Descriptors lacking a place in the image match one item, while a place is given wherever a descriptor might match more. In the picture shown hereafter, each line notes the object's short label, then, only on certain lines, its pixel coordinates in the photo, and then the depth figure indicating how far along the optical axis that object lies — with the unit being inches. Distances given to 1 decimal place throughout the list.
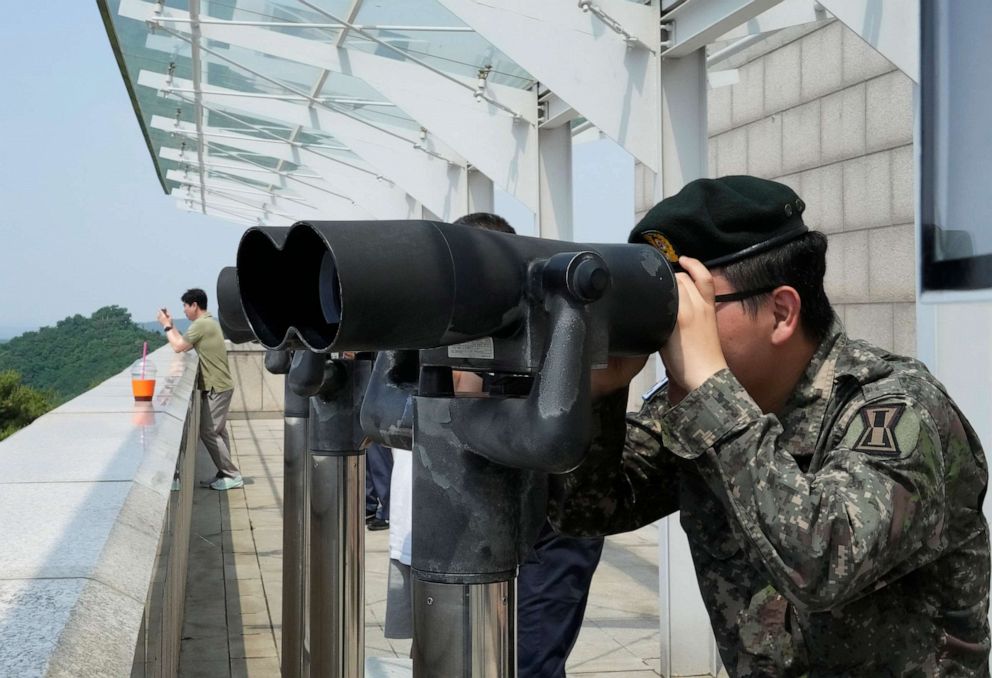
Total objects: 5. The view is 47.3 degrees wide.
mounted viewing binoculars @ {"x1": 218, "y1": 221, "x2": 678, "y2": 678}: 46.6
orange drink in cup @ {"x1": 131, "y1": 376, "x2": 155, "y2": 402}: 211.9
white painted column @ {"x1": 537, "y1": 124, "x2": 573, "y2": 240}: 314.7
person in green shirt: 454.9
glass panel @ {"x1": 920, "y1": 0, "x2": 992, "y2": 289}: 112.7
